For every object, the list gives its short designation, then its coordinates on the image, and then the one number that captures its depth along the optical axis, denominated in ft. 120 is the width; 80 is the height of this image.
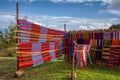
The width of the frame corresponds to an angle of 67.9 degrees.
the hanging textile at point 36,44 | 10.15
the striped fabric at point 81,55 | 10.93
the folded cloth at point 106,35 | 11.49
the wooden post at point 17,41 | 9.92
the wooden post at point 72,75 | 9.25
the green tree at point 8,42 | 23.99
